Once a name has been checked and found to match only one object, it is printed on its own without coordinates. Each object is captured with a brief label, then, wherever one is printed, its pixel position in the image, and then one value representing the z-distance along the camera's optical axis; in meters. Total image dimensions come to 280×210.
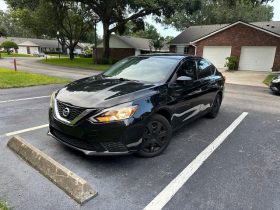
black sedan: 3.22
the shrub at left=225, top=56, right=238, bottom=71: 22.92
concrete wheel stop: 2.75
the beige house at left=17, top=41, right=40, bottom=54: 70.71
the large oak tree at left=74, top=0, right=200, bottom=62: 22.70
